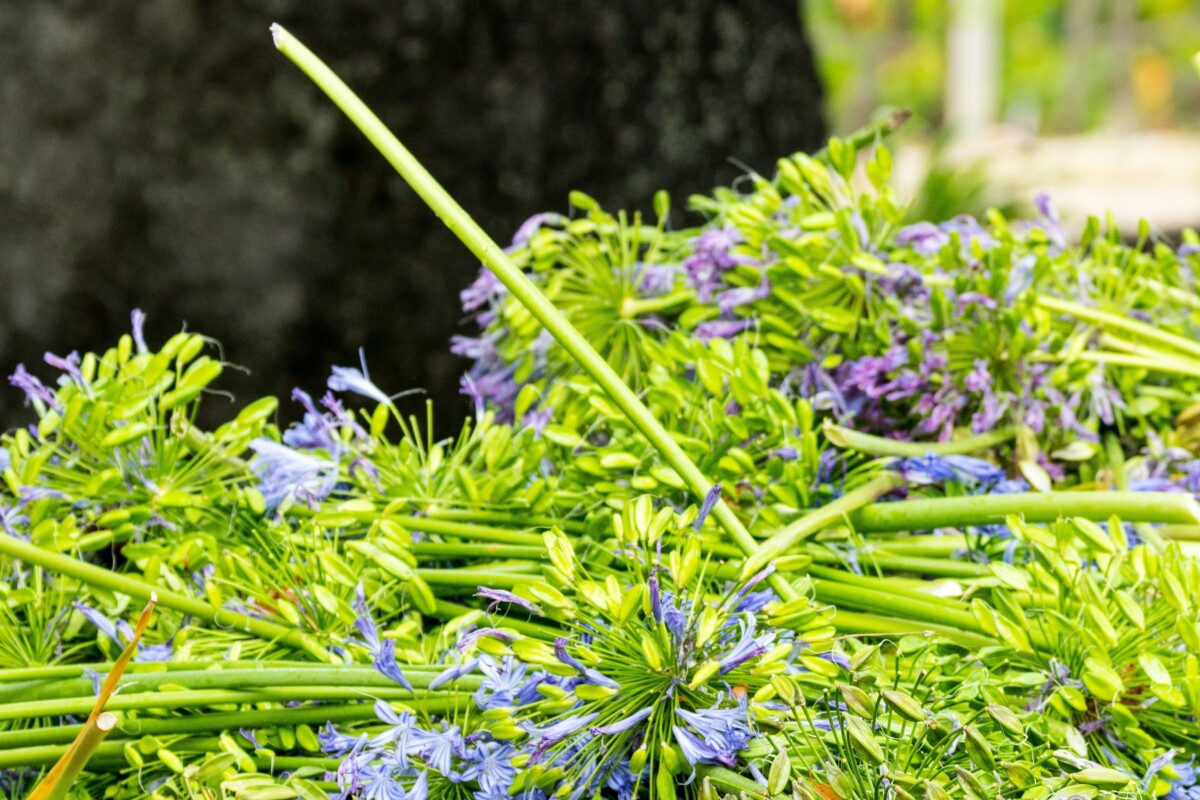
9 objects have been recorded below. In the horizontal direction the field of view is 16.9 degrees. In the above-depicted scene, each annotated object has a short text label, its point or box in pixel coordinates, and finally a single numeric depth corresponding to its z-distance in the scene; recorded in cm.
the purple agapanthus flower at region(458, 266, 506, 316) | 247
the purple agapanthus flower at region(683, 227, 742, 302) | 245
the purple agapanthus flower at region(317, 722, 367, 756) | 210
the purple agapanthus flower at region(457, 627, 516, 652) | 208
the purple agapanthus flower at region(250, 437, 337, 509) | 227
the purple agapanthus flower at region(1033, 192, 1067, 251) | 252
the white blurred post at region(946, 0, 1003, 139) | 2296
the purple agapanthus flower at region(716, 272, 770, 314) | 242
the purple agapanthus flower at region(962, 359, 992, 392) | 239
